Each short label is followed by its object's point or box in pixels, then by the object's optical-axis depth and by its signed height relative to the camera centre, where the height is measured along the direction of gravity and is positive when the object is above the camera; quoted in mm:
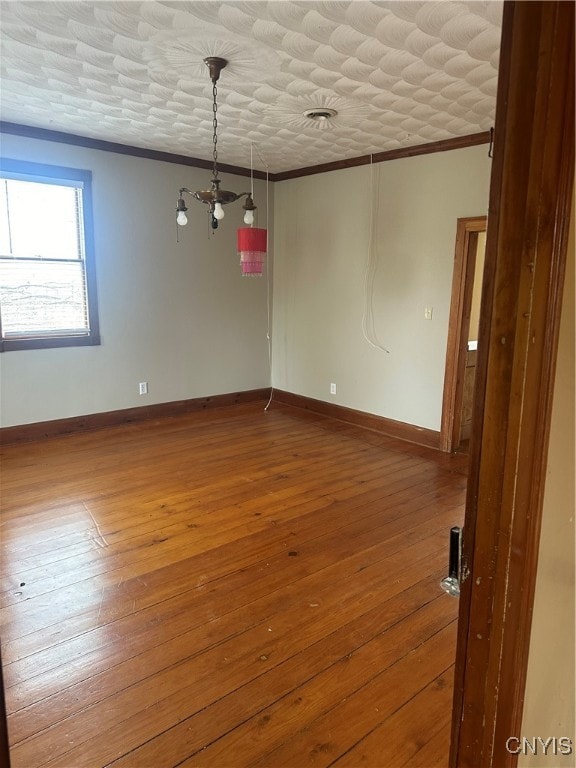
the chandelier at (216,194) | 2758 +608
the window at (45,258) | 4250 +315
